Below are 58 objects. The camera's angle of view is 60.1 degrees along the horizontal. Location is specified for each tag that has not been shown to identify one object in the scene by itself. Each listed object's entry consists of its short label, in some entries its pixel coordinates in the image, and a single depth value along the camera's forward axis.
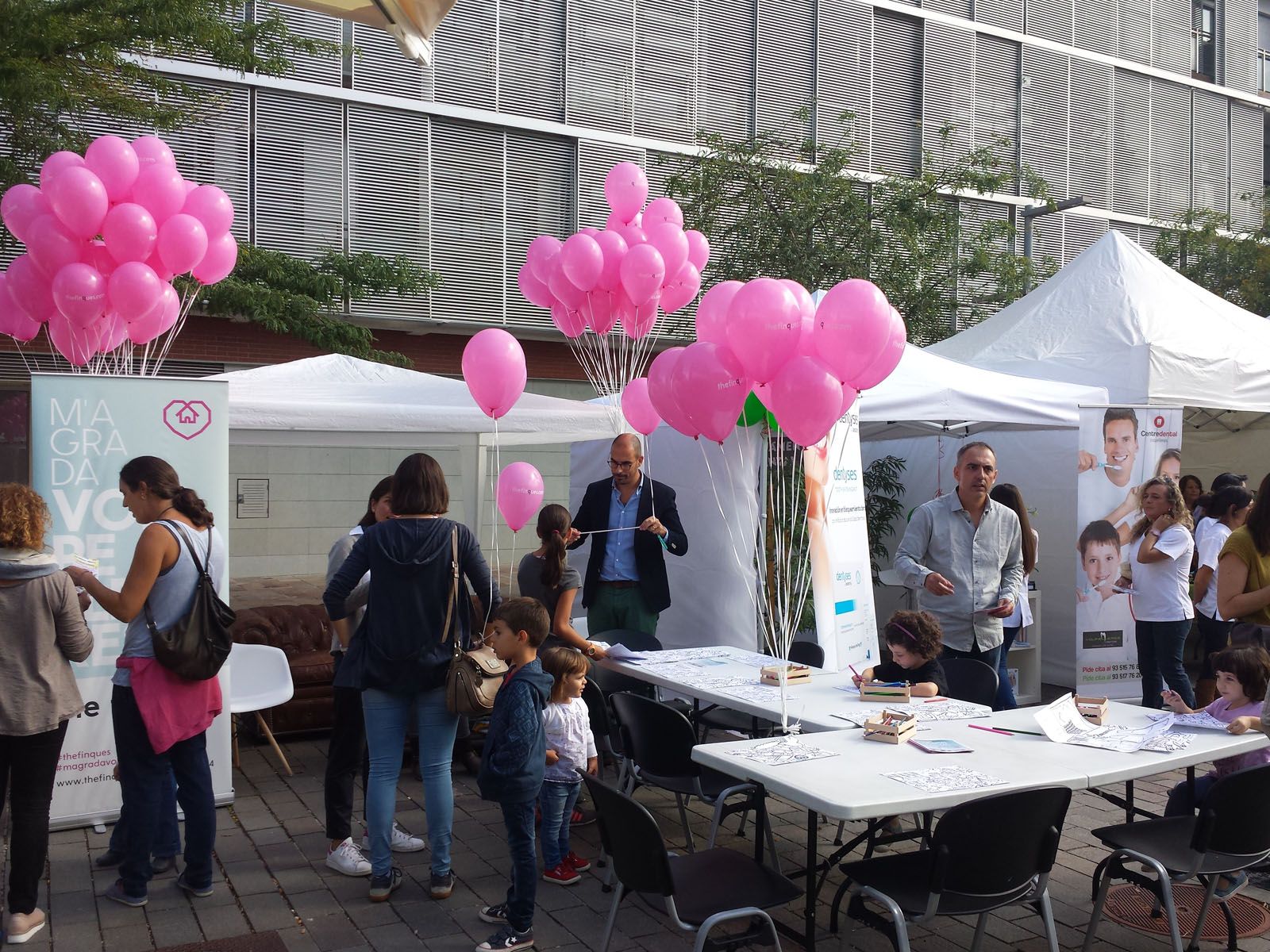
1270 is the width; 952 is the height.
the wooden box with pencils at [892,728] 3.71
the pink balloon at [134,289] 5.82
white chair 5.79
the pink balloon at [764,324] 4.43
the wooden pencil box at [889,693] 4.34
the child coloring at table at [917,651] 4.50
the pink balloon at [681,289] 7.31
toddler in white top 4.07
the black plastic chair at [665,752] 4.22
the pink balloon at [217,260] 6.45
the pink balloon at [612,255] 6.97
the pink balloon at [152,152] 6.09
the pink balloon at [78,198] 5.70
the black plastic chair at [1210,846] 3.29
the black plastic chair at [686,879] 2.94
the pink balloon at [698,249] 7.46
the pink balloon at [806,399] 4.37
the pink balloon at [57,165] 5.82
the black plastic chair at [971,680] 4.91
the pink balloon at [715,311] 4.73
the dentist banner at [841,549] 5.93
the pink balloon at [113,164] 5.89
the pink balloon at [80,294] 5.85
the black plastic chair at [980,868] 2.90
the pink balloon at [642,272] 6.81
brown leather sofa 6.54
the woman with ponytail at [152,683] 3.90
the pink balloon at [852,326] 4.39
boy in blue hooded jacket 3.64
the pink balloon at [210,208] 6.26
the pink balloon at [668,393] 5.07
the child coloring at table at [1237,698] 3.91
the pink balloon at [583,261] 6.88
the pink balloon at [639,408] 6.79
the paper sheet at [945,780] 3.15
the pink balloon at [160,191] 5.99
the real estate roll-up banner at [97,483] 4.79
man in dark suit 6.09
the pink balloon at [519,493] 6.40
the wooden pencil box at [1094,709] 4.01
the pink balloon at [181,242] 5.99
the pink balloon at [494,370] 6.24
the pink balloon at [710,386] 4.75
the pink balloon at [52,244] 5.94
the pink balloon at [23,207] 6.04
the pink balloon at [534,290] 7.64
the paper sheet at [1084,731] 3.70
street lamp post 13.16
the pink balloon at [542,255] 7.38
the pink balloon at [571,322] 7.50
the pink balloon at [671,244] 7.09
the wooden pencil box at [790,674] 4.75
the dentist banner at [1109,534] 7.48
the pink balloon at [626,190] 7.46
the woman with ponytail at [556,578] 5.10
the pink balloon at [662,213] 7.46
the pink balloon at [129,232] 5.82
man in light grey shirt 5.36
